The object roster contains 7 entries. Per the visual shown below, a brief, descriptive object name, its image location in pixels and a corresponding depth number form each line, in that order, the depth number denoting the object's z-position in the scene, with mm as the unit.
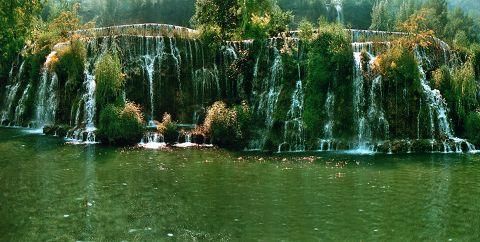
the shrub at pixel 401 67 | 35469
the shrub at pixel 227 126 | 34250
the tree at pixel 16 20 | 23516
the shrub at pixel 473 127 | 33844
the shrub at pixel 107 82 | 37000
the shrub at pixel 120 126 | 34500
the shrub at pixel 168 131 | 35125
